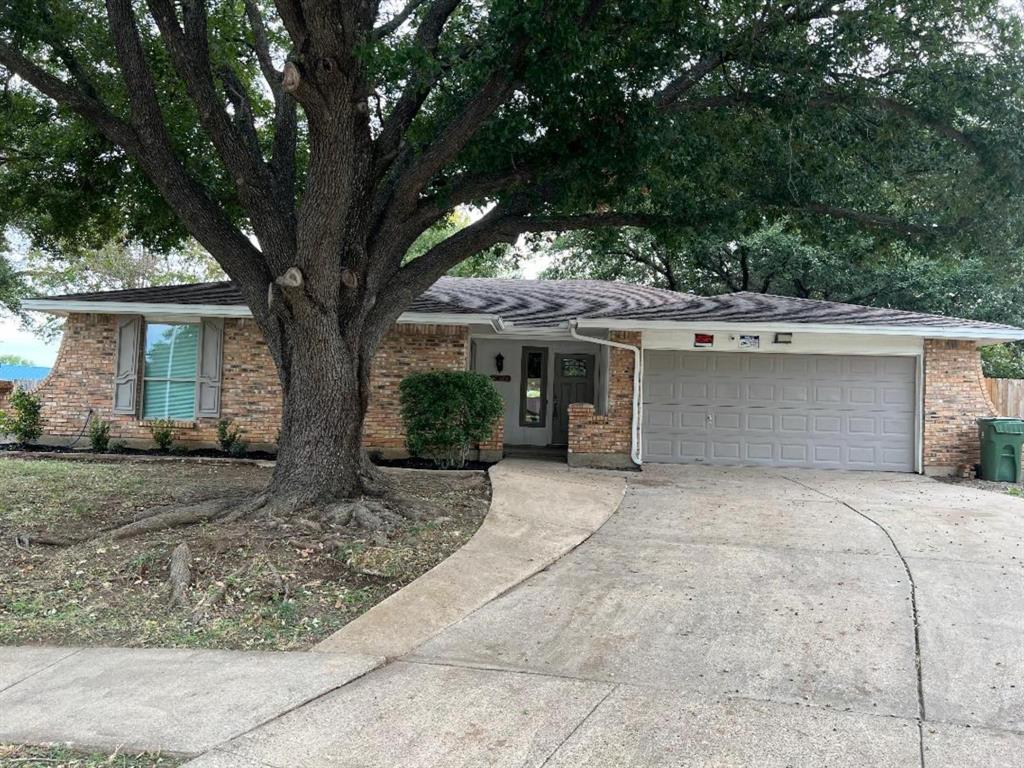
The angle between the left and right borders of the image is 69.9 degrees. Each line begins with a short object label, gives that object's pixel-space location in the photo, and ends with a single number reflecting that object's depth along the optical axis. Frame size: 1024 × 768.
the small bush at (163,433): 12.52
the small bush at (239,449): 12.40
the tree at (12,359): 58.65
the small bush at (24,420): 12.63
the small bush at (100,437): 12.45
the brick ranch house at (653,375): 12.56
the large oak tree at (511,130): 7.19
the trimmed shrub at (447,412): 11.09
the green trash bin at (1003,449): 11.93
